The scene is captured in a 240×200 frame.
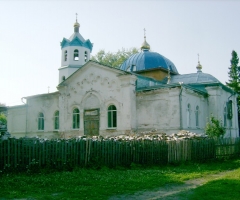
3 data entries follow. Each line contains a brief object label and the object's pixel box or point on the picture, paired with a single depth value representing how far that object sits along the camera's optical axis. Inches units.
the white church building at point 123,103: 839.1
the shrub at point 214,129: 784.9
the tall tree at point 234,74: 1717.8
